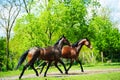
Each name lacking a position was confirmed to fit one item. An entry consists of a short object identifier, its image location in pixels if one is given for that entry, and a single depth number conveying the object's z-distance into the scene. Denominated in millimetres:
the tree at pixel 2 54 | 25116
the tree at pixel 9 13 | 26891
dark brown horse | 12555
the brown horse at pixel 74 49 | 14852
